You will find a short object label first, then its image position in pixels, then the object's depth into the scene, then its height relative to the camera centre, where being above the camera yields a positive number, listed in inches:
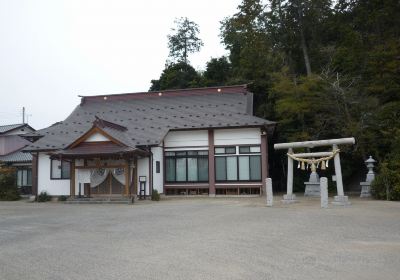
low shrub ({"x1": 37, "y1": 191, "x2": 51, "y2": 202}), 855.1 -41.9
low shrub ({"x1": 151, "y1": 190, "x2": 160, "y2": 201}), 794.8 -40.8
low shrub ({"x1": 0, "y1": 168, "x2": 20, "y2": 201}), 900.6 -18.5
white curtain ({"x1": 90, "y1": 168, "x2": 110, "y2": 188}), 826.8 +0.7
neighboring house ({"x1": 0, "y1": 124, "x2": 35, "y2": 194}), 1018.5 +64.7
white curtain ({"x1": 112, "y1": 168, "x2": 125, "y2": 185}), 815.7 +3.8
